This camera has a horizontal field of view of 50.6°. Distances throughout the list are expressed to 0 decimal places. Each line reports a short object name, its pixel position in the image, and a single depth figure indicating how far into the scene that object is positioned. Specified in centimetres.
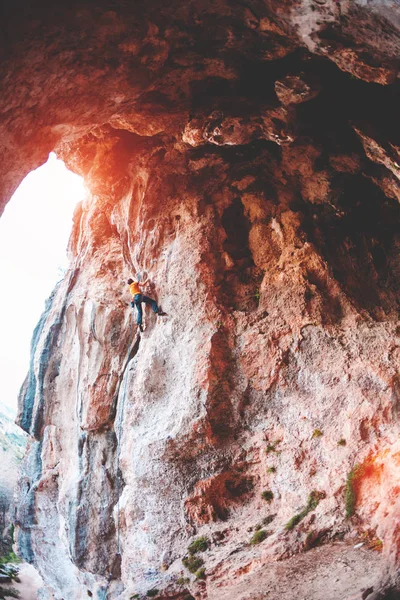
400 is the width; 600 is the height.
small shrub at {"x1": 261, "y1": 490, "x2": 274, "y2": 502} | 1182
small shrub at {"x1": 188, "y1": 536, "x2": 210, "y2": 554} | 1166
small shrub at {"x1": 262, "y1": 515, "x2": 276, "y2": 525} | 1137
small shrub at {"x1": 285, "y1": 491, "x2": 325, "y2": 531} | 1052
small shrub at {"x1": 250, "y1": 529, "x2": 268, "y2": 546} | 1080
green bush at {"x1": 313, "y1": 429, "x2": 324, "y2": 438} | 1148
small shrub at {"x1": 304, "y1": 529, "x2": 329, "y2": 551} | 988
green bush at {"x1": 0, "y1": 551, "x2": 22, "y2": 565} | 2477
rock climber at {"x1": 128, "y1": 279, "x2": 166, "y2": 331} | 1495
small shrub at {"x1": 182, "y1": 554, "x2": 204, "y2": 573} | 1110
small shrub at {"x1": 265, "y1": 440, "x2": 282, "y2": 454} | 1220
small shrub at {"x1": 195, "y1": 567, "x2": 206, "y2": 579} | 1079
